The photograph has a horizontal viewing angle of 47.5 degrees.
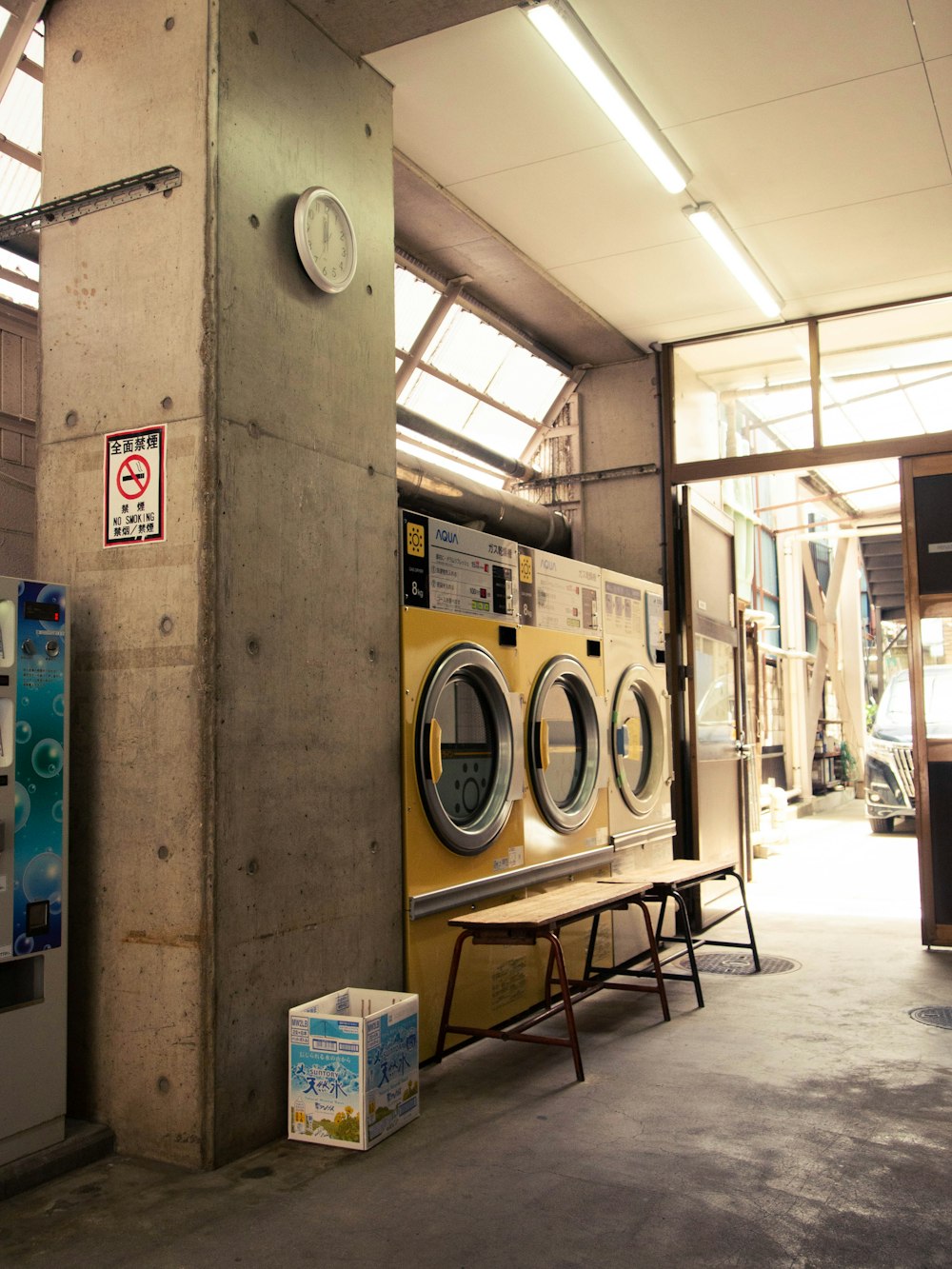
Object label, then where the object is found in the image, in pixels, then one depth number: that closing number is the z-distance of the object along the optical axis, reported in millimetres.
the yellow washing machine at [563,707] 4609
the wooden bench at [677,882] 4590
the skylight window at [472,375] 5512
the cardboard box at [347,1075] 2996
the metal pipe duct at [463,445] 5531
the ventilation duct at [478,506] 4824
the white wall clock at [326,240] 3404
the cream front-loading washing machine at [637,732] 5488
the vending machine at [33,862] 2797
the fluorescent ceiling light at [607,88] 3525
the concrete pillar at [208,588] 2977
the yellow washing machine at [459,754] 3795
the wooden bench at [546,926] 3625
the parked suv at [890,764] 10664
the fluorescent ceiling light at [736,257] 4941
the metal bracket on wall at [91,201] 3174
